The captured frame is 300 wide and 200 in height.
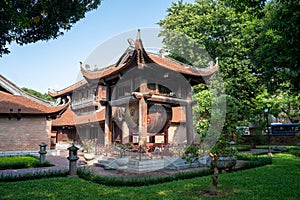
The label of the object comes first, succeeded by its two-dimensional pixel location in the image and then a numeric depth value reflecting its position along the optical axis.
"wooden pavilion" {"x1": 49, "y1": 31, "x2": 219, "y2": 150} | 11.03
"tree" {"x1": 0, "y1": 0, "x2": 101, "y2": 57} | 8.13
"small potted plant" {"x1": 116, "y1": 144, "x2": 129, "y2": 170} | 10.70
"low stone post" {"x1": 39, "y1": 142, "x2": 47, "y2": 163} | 12.29
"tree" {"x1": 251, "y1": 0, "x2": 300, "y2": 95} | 6.82
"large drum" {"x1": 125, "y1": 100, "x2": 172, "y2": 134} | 12.60
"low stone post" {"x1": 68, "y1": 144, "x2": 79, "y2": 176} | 9.16
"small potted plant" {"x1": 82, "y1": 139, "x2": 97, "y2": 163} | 12.53
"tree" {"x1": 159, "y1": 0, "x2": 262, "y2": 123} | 20.88
